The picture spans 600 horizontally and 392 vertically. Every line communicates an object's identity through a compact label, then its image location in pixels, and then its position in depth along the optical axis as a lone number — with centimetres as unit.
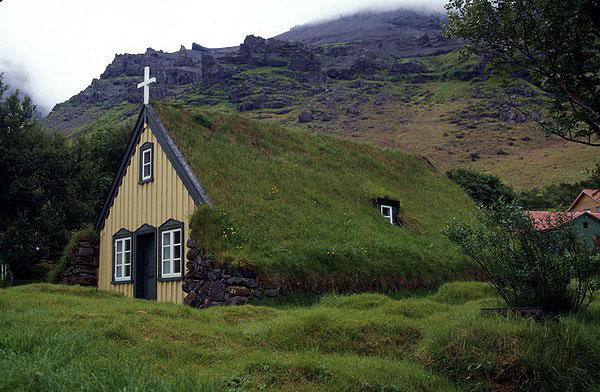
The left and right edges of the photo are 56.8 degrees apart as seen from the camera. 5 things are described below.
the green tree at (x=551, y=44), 820
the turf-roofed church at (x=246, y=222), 1565
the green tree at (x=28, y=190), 2502
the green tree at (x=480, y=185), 4266
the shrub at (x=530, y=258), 982
